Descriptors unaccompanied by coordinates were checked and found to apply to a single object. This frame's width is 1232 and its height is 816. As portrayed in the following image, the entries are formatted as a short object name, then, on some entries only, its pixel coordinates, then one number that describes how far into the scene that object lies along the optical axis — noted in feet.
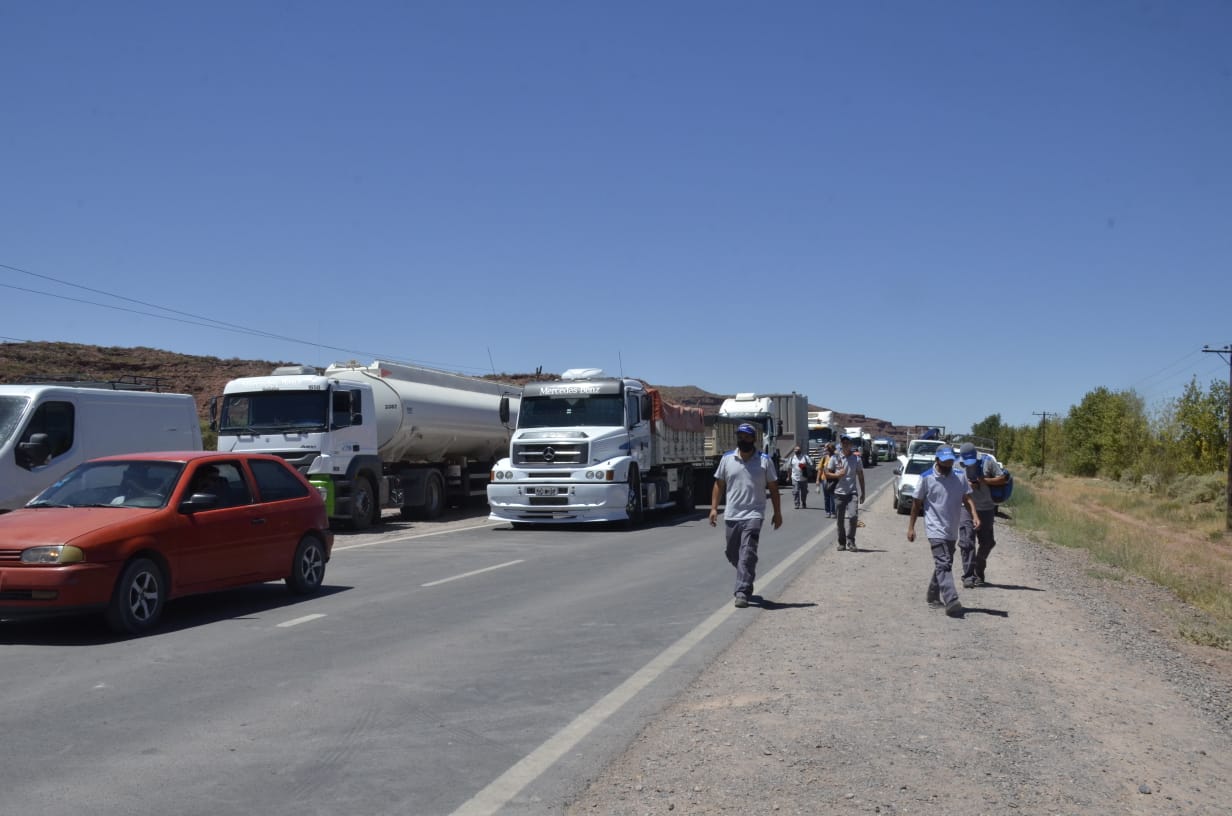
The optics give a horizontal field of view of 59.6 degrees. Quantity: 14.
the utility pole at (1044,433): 371.74
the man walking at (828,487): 63.85
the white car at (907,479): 93.71
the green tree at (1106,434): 270.87
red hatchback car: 28.60
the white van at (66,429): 49.83
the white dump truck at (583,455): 70.64
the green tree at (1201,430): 204.54
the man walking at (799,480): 100.48
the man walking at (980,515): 40.13
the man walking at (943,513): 34.32
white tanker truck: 67.62
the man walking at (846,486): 56.34
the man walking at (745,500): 34.73
